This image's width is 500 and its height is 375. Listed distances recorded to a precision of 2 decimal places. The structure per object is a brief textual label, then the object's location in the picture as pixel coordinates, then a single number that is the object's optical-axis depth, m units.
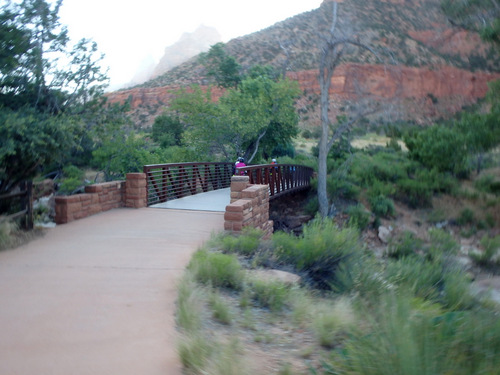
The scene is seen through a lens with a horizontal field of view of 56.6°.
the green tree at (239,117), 23.38
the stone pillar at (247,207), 8.98
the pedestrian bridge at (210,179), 14.02
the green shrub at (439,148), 22.36
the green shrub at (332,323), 4.36
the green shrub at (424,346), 2.88
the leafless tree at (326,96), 19.91
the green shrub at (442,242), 16.75
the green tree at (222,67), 37.50
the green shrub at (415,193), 29.03
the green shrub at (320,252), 7.31
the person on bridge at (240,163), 17.63
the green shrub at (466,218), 26.55
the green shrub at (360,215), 23.91
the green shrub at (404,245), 18.39
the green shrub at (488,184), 29.66
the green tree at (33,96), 8.16
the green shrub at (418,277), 6.58
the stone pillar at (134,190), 12.65
